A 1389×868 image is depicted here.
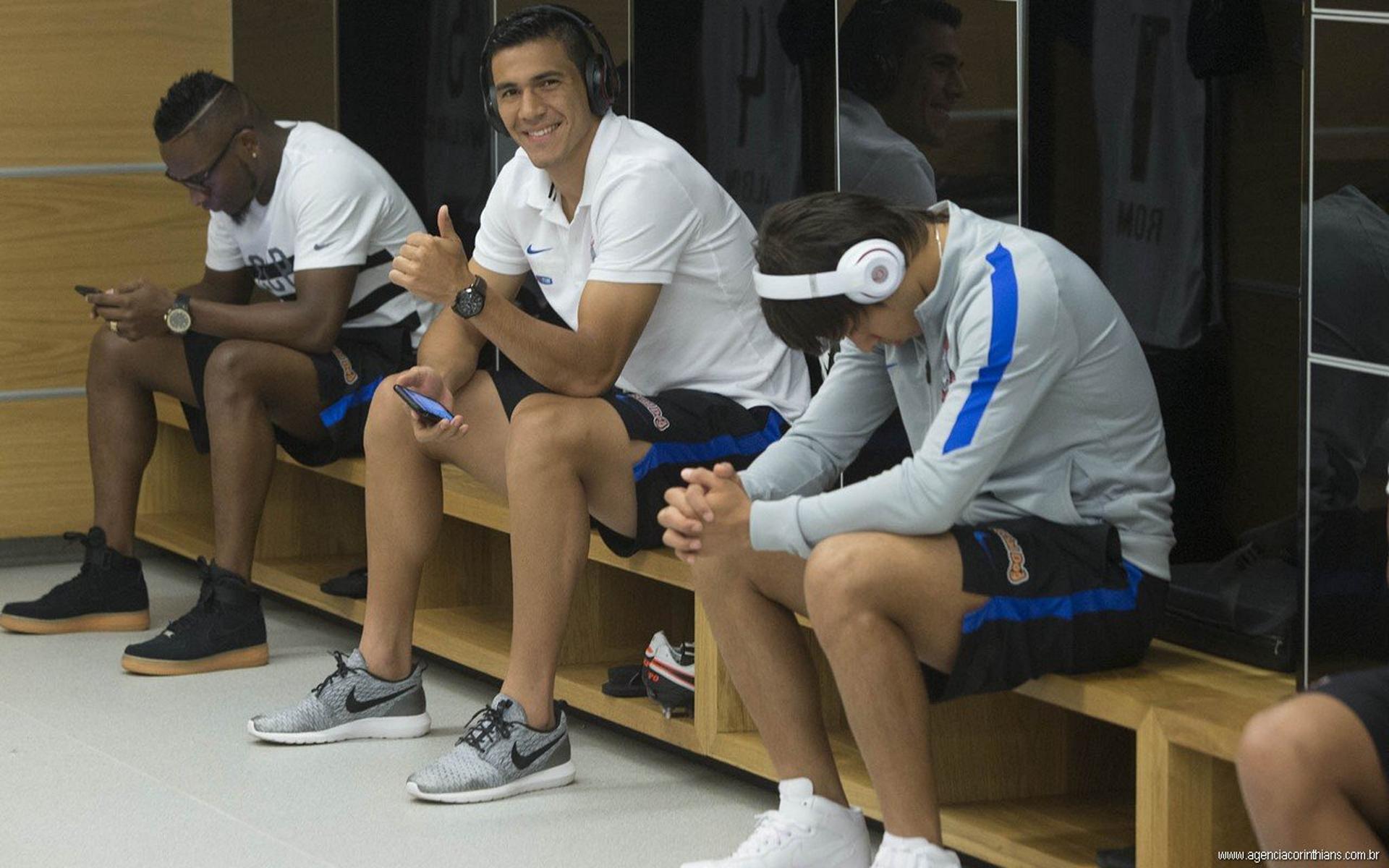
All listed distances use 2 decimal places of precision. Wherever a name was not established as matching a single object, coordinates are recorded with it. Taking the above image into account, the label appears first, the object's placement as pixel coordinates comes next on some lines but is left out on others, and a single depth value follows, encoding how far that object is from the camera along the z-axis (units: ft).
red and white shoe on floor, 19.35
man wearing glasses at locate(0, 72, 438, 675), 24.04
